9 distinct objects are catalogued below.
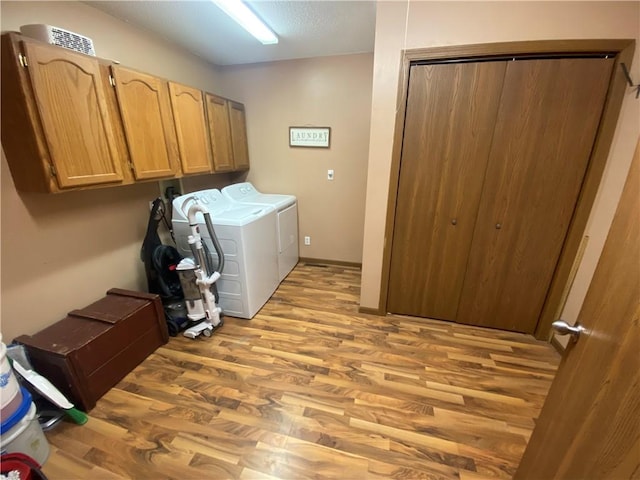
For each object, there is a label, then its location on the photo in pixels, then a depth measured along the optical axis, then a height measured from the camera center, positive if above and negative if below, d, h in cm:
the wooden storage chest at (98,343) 147 -112
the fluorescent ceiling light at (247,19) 175 +98
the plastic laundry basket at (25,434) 115 -124
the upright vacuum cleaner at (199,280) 200 -97
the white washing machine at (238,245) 215 -76
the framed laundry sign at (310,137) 309 +21
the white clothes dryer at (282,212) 289 -65
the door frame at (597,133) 157 +22
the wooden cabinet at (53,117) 128 +18
